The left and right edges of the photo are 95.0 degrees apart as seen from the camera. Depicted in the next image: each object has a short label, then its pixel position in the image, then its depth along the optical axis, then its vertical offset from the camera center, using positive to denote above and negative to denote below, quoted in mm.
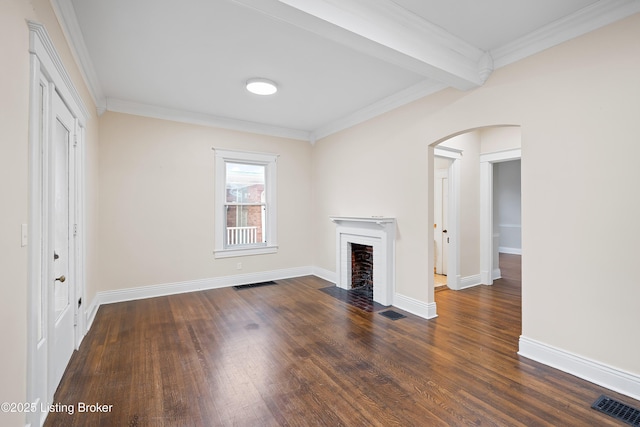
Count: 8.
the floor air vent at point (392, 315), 3736 -1324
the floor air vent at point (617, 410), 1912 -1350
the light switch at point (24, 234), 1614 -117
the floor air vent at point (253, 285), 5164 -1299
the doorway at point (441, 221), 5791 -162
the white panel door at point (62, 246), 2225 -293
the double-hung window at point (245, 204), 5166 +177
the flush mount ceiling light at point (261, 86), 3584 +1591
